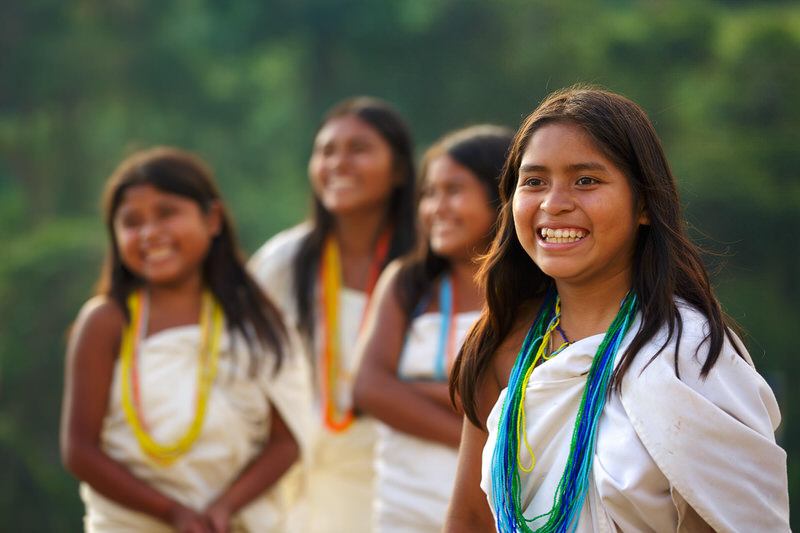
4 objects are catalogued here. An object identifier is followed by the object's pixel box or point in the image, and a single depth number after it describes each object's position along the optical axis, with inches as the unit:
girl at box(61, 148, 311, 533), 272.8
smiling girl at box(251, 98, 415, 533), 334.6
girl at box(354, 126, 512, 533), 261.3
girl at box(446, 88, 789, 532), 155.4
